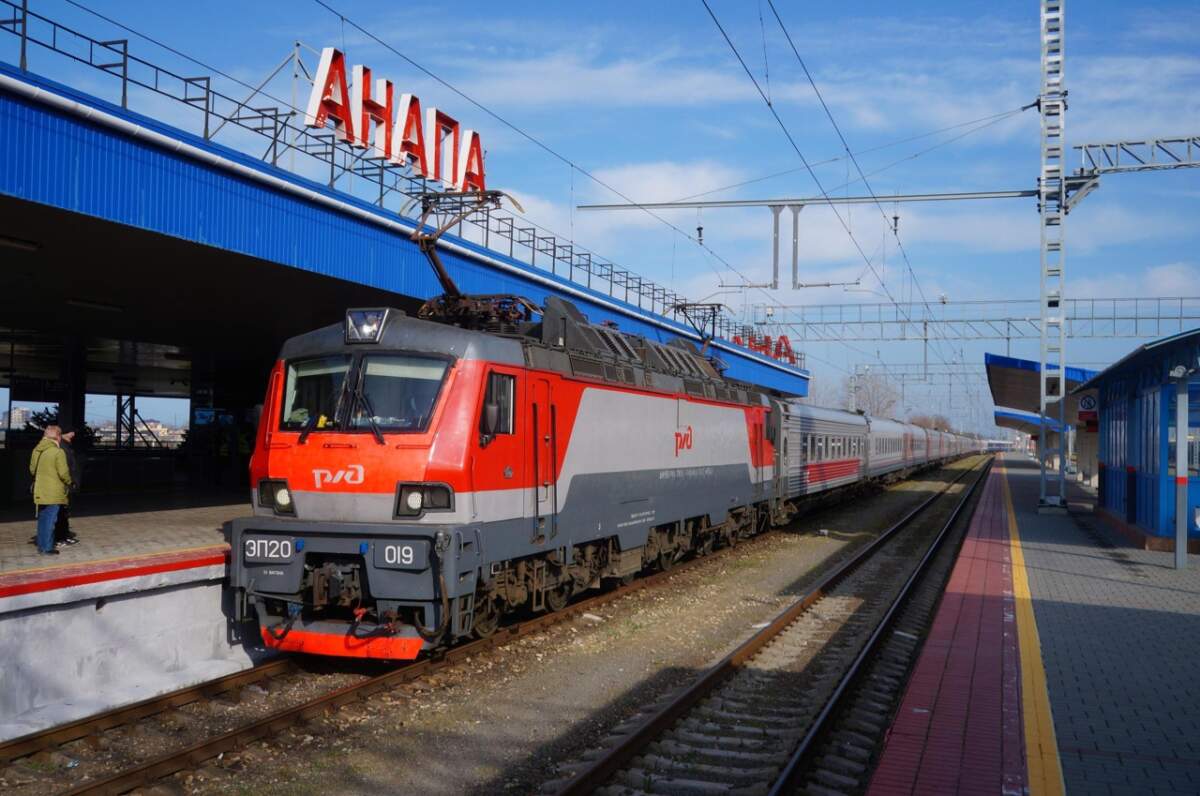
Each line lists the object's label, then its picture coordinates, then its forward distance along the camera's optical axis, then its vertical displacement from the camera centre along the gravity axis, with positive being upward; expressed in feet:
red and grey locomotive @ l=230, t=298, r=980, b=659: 28.07 -1.82
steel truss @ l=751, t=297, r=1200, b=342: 131.54 +15.61
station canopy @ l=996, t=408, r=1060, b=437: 219.61 +4.14
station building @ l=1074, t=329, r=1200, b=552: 52.90 +0.17
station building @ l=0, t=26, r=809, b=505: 33.78 +7.24
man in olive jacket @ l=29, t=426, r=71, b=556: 35.27 -2.50
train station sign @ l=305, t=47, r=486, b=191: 51.13 +17.19
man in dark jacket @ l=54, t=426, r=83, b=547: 38.19 -4.15
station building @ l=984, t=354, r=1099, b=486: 105.70 +6.10
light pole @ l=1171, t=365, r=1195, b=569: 49.67 -1.26
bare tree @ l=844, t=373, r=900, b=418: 353.51 +14.30
